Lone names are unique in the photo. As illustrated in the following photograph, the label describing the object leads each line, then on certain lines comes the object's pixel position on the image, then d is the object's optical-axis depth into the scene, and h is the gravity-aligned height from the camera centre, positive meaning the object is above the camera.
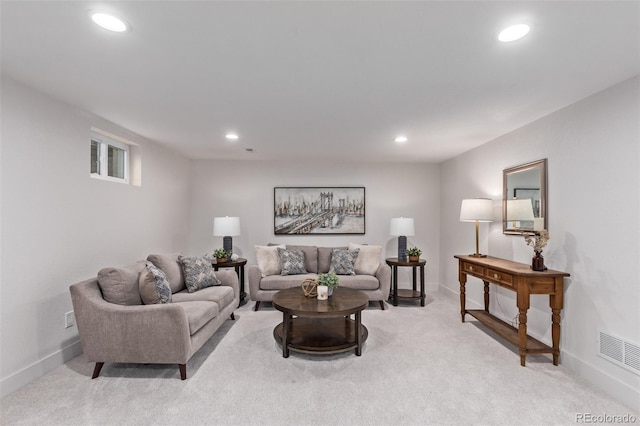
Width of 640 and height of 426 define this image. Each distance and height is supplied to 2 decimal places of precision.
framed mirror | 3.16 +0.19
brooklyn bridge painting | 5.68 +0.08
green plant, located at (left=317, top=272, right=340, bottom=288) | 3.38 -0.70
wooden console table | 2.83 -0.69
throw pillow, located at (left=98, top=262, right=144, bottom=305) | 2.71 -0.62
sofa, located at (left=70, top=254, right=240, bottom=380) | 2.51 -0.87
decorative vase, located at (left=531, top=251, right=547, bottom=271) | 2.91 -0.44
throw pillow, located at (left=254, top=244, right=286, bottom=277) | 4.77 -0.70
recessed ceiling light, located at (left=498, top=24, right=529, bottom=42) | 1.71 +1.02
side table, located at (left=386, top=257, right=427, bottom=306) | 4.75 -1.09
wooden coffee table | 2.93 -1.22
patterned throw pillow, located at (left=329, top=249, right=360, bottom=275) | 4.77 -0.72
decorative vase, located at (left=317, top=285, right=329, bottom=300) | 3.34 -0.81
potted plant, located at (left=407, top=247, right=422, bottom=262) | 4.98 -0.63
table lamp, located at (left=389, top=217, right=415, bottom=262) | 5.08 -0.26
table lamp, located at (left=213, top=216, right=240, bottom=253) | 4.94 -0.20
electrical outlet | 2.89 -0.98
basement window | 3.51 +0.65
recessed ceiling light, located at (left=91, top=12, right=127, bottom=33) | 1.62 +1.01
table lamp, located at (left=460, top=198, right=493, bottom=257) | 3.85 +0.05
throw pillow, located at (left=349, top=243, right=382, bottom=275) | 4.81 -0.69
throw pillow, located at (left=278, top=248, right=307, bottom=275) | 4.73 -0.72
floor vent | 2.27 -1.02
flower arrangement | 2.88 -0.23
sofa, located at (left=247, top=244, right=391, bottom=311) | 4.52 -0.87
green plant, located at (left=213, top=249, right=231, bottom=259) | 4.83 -0.61
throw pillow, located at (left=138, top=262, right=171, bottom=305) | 2.85 -0.67
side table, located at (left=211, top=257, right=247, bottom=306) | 4.69 -0.77
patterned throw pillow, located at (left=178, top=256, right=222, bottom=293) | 3.70 -0.71
